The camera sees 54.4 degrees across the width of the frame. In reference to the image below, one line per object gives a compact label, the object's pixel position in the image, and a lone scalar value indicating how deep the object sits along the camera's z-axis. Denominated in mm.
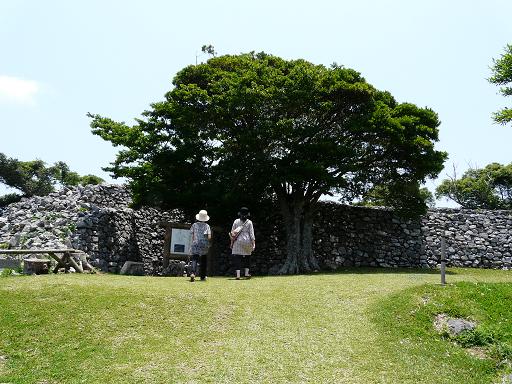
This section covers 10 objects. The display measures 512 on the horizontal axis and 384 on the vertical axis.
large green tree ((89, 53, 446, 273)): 19062
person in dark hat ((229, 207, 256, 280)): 14805
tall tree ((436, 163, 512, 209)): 39844
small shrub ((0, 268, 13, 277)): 13946
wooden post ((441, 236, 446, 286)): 12031
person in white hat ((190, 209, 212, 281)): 14508
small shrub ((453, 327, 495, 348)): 8992
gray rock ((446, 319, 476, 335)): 9452
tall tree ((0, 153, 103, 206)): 34938
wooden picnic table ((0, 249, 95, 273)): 14469
